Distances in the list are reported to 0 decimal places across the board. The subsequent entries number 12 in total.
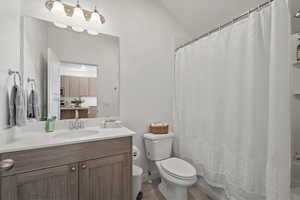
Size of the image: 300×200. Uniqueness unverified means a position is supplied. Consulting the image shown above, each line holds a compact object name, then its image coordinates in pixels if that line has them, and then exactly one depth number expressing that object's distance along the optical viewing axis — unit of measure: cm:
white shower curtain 99
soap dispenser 141
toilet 143
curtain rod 110
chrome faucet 155
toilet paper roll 162
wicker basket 194
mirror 143
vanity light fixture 146
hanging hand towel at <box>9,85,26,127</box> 108
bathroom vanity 99
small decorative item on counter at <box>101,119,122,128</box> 165
